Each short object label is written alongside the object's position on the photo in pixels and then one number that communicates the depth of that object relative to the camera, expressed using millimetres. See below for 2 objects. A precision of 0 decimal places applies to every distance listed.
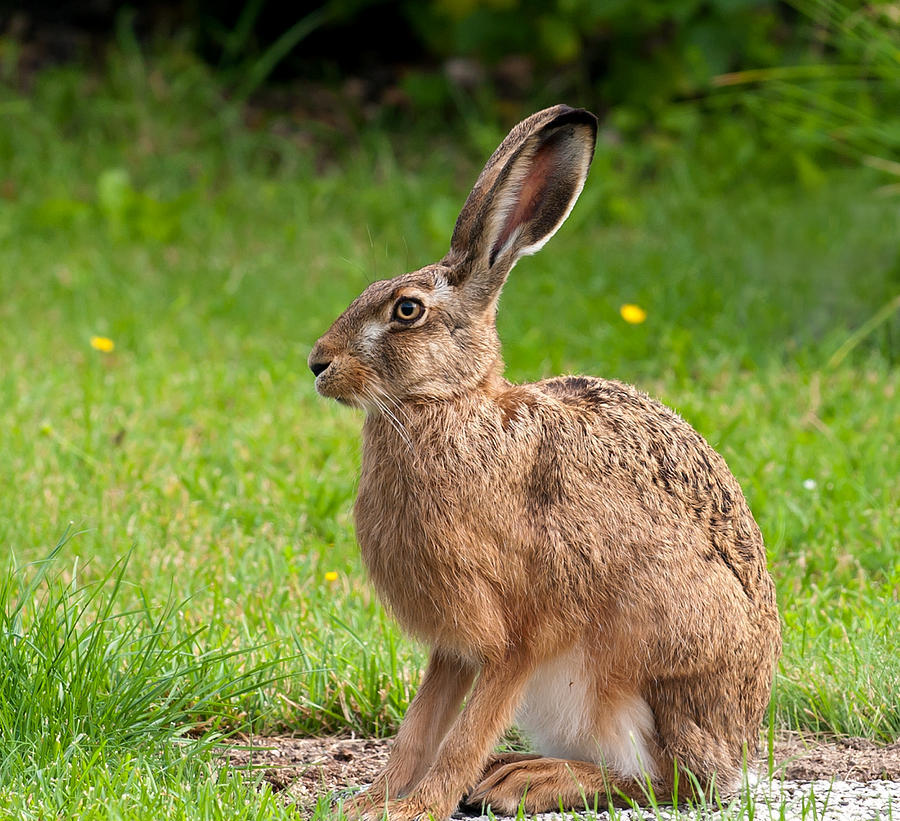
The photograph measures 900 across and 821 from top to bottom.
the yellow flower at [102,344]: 12336
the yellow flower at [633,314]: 12992
